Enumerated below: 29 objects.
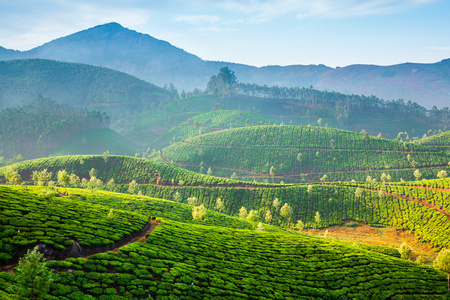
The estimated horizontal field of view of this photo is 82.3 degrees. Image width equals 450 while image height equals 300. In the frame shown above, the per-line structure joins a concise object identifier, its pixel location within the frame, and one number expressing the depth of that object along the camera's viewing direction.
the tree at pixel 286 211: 102.12
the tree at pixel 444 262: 47.81
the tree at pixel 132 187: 115.92
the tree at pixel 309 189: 122.00
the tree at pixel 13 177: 80.99
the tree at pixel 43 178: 81.12
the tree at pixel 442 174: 135.16
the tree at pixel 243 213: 103.36
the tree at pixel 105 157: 150.23
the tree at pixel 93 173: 130.40
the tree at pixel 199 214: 75.31
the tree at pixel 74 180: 101.38
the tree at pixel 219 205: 112.32
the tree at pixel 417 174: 142.62
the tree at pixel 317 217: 104.81
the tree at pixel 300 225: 100.31
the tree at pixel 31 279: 24.83
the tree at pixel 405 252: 72.06
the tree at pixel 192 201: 111.08
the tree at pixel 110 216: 52.10
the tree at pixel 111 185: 123.91
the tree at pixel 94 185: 95.92
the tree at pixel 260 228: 81.84
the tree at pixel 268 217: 104.30
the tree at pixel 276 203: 112.24
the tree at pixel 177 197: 116.78
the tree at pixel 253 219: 86.94
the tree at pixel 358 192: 116.50
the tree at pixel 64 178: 81.56
